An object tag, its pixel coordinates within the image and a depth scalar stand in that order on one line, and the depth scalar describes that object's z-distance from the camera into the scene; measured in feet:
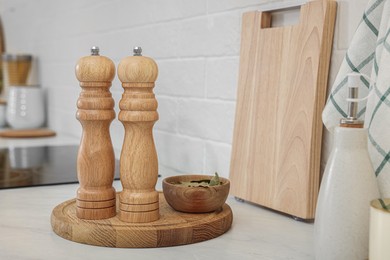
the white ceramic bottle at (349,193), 2.06
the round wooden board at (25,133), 6.72
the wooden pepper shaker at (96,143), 2.64
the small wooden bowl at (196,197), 2.77
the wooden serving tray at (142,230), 2.51
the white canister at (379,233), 1.81
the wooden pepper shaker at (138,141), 2.54
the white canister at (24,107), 7.43
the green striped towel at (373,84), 2.29
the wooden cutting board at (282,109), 2.90
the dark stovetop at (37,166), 4.01
